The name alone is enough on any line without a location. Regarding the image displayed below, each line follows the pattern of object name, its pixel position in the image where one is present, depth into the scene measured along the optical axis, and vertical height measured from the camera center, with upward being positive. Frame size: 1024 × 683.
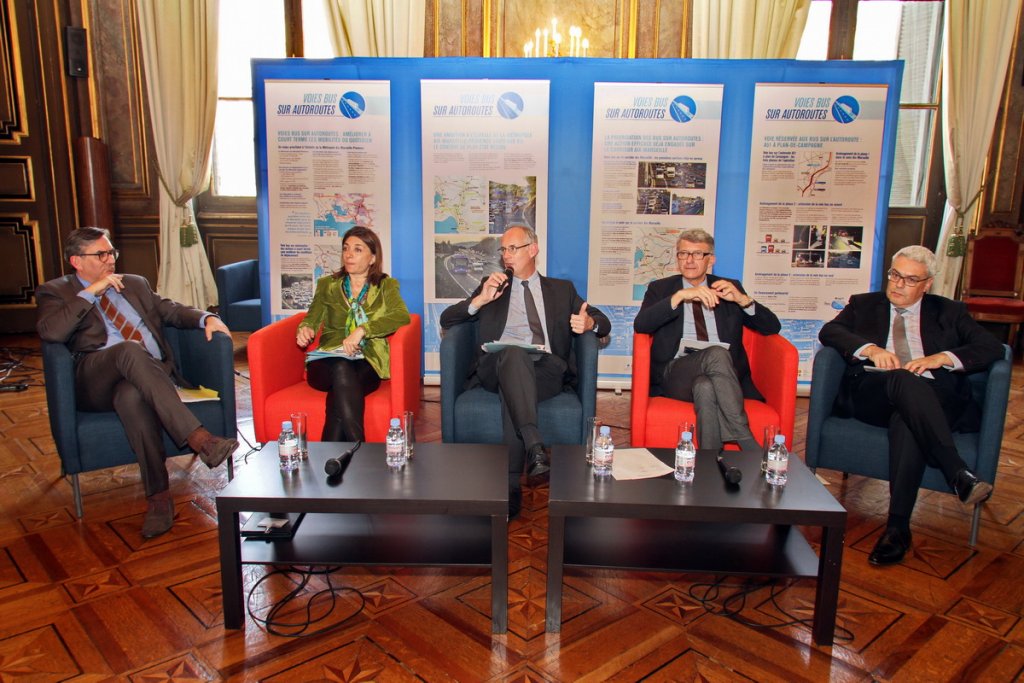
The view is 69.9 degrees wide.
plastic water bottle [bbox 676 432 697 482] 2.30 -0.78
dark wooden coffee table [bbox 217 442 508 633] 2.13 -0.88
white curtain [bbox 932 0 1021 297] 5.74 +1.04
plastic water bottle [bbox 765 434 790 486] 2.29 -0.78
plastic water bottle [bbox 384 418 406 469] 2.39 -0.77
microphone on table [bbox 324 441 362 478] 2.29 -0.82
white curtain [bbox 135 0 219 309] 6.20 +0.78
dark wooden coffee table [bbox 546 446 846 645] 2.12 -1.03
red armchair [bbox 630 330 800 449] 3.10 -0.84
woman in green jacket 3.27 -0.53
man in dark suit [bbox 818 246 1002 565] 2.71 -0.63
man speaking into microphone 3.13 -0.52
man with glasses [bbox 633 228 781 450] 3.06 -0.54
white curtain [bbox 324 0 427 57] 5.93 +1.43
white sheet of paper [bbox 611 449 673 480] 2.34 -0.84
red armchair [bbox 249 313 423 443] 3.22 -0.84
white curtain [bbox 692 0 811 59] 5.85 +1.45
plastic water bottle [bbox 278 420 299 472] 2.35 -0.78
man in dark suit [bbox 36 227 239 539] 2.88 -0.65
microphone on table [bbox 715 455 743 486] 2.27 -0.81
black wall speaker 6.35 +1.28
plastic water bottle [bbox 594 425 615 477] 2.33 -0.77
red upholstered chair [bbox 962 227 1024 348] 6.21 -0.45
